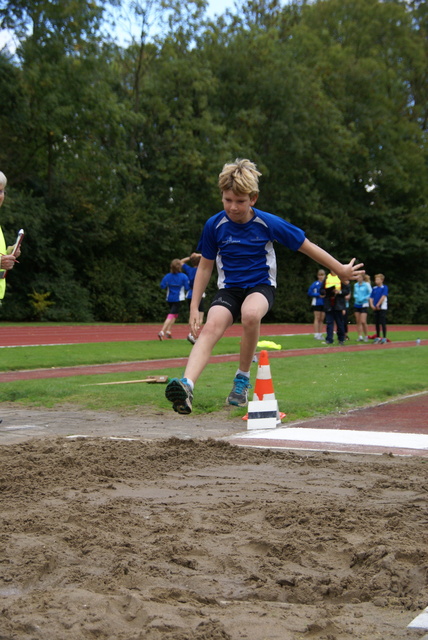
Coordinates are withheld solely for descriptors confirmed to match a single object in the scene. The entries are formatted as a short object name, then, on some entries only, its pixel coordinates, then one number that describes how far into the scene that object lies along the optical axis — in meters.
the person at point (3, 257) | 6.39
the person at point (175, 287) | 19.20
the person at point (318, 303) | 20.74
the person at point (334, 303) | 18.83
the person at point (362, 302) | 21.20
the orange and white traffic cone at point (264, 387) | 7.61
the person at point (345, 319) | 19.42
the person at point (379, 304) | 21.00
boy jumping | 5.79
